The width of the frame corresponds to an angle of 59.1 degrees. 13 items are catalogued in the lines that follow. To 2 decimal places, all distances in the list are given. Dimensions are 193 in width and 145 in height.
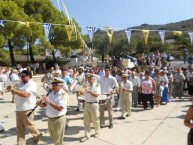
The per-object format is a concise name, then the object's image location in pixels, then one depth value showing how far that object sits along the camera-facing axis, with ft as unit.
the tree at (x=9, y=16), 56.24
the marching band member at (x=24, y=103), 12.72
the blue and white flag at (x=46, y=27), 33.07
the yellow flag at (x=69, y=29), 35.60
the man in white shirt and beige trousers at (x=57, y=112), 11.81
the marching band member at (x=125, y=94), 19.83
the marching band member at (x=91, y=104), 14.88
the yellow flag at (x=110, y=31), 34.86
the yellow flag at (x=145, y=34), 35.51
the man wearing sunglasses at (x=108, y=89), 17.14
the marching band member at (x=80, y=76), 20.85
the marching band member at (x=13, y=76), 25.27
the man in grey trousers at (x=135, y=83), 23.81
